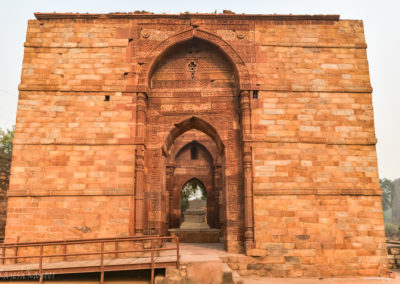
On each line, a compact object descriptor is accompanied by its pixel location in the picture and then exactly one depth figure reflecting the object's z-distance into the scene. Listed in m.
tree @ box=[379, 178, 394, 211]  66.88
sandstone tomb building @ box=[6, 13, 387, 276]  8.60
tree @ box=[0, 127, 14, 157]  27.64
